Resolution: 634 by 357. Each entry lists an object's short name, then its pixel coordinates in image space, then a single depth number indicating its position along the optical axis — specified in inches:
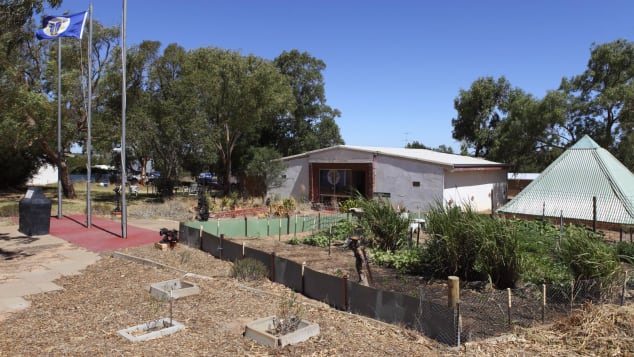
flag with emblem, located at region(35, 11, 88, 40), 656.4
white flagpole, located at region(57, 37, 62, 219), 733.4
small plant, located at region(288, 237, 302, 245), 562.6
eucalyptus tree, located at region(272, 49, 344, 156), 1552.7
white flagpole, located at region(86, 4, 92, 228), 676.1
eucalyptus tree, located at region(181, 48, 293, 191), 1130.0
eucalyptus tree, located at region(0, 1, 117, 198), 893.2
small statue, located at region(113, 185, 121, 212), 823.7
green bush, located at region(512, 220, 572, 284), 336.8
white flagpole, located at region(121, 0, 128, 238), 586.6
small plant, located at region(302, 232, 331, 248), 548.4
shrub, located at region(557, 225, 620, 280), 294.5
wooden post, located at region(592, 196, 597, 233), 556.3
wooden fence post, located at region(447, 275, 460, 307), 240.5
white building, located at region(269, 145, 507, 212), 904.9
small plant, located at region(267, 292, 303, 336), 240.5
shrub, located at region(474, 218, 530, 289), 326.6
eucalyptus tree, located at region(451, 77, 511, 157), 1475.1
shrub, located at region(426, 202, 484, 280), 347.9
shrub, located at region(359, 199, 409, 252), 482.3
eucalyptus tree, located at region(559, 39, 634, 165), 971.9
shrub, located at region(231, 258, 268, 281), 379.9
